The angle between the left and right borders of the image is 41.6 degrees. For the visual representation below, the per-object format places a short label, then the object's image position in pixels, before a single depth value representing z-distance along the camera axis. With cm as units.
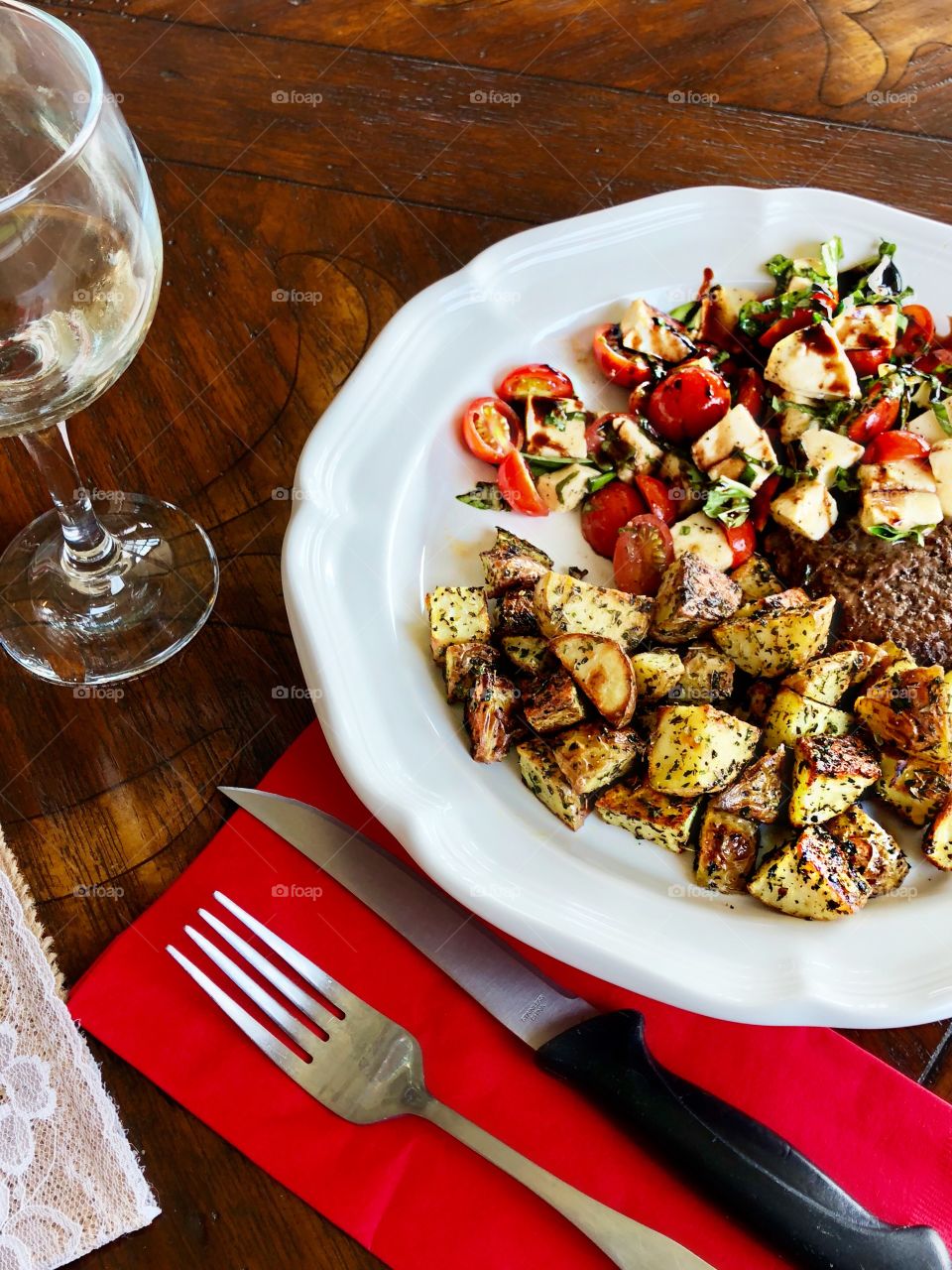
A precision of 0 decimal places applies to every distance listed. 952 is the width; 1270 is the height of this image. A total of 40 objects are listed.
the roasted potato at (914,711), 34
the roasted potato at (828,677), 35
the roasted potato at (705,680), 36
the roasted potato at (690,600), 36
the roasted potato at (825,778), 34
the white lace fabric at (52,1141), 31
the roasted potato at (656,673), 35
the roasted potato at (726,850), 34
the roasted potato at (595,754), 34
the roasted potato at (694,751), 34
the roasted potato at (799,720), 35
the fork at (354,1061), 30
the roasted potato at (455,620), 37
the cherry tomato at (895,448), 40
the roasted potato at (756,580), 40
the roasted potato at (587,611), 36
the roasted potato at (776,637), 36
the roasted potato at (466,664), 36
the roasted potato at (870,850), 34
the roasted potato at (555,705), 34
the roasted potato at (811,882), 33
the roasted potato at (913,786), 34
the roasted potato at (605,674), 34
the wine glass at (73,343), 29
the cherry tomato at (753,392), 42
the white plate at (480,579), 33
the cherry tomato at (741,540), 40
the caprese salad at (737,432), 40
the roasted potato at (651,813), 34
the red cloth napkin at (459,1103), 31
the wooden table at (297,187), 38
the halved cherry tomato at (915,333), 43
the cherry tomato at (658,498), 41
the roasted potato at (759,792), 34
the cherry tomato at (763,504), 41
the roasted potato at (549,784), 35
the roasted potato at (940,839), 34
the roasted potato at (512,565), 38
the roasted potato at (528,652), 36
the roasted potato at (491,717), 35
